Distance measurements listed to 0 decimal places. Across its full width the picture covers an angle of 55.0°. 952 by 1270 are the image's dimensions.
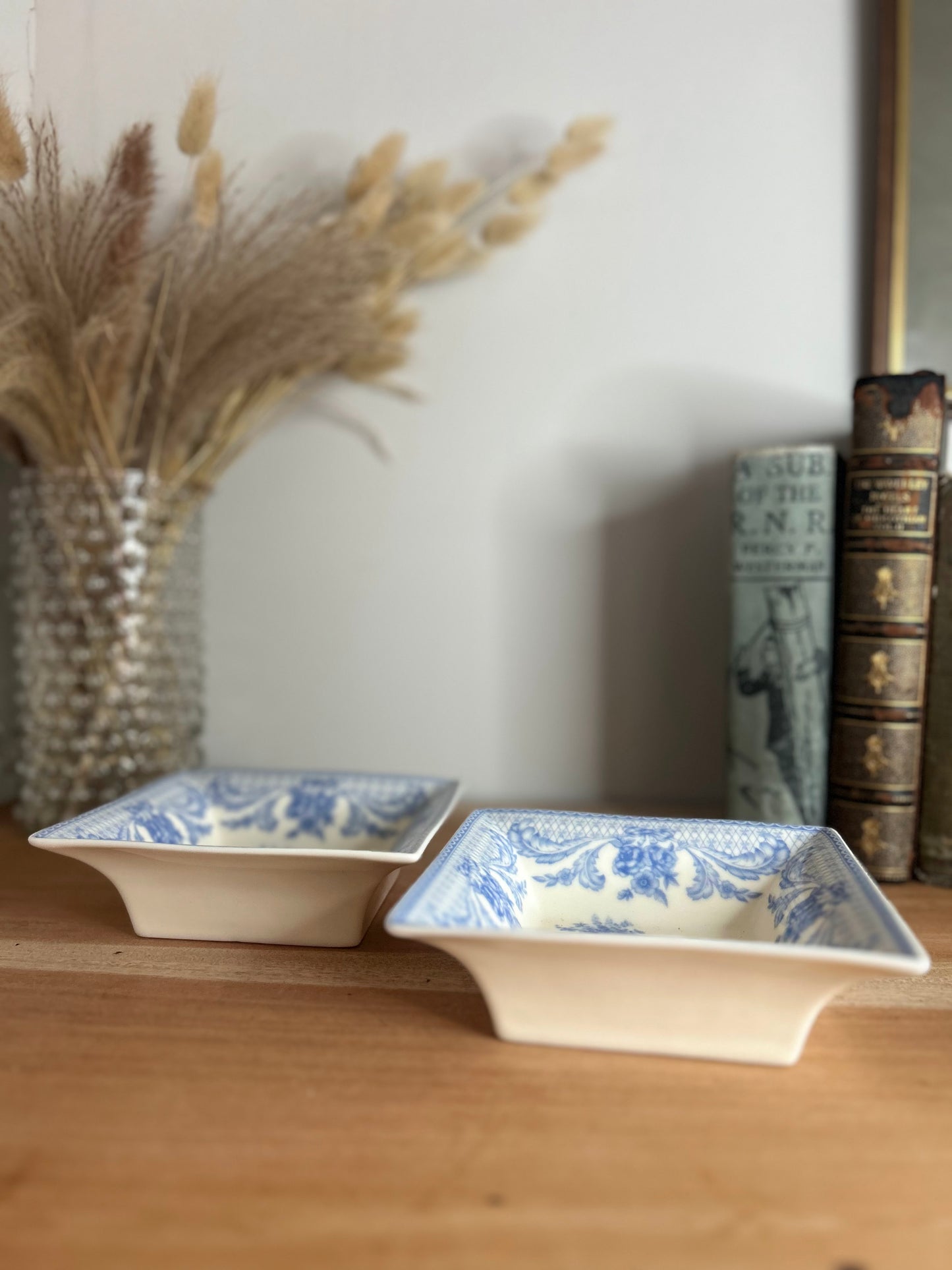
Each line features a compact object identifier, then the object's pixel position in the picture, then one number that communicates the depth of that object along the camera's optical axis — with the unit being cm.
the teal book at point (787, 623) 62
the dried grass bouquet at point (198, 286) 57
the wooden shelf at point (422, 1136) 27
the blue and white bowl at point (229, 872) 45
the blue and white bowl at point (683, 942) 35
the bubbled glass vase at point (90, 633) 67
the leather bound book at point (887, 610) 59
